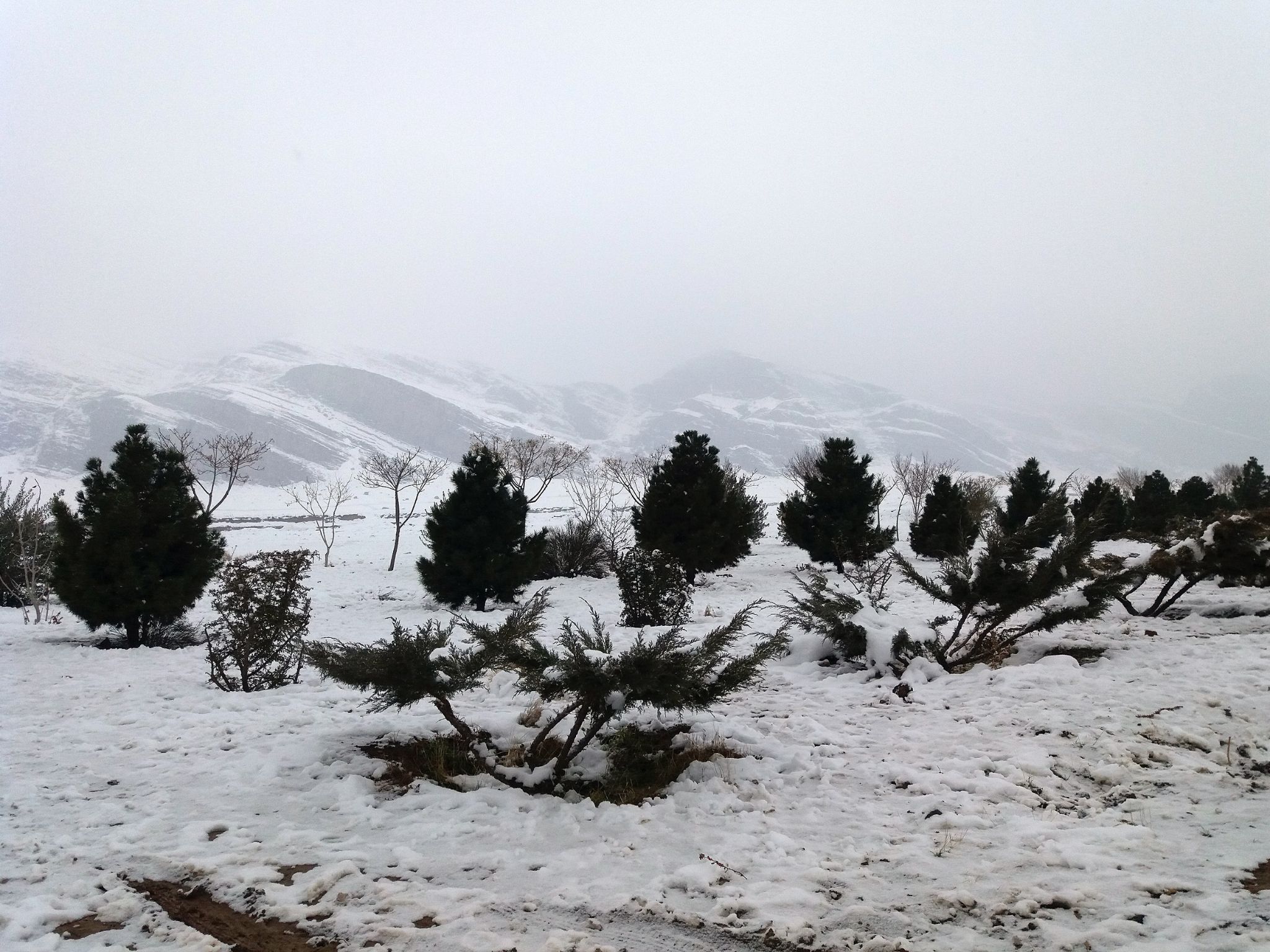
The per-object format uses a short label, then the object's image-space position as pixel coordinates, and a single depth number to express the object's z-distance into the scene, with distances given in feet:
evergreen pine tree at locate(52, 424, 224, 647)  33.96
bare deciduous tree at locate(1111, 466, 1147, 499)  172.14
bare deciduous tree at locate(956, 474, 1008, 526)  69.15
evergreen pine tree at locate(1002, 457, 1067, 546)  90.43
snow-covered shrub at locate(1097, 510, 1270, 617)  25.59
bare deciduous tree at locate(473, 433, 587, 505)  105.60
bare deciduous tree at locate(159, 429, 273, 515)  77.82
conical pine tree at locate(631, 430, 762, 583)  64.59
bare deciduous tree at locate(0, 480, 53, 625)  43.60
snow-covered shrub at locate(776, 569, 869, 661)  25.11
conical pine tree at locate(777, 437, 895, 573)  70.49
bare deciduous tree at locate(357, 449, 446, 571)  91.76
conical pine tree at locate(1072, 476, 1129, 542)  85.92
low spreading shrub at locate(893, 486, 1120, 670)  23.73
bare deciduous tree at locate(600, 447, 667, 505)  120.57
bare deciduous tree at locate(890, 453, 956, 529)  123.34
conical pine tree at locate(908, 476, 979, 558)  77.30
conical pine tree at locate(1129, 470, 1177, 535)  99.79
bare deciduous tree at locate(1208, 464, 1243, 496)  180.24
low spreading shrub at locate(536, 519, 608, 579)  72.74
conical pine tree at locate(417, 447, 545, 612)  54.03
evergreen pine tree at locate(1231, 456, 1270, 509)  96.99
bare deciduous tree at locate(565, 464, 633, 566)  79.19
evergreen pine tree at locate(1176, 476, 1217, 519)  99.96
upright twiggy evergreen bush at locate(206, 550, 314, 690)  25.50
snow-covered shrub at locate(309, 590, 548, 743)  14.76
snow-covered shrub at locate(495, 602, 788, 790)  14.33
